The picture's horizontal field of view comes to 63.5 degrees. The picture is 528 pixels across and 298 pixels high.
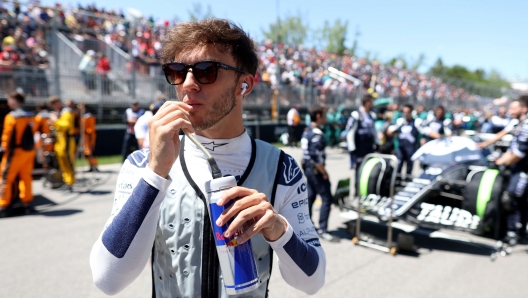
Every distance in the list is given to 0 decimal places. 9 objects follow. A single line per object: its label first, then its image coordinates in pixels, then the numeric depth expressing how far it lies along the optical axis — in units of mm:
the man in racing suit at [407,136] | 9547
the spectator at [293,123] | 16438
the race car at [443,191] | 5383
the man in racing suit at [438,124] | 9898
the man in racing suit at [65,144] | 8862
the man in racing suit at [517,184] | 5703
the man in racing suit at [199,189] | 1286
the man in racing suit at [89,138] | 10359
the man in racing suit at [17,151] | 6637
